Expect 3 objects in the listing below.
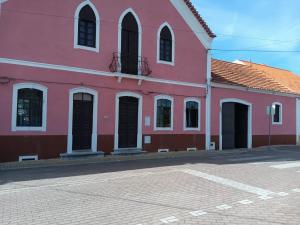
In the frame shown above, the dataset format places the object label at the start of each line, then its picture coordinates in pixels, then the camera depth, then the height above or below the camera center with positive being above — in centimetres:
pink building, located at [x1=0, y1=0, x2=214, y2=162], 1464 +251
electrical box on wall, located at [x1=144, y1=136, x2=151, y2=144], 1873 -40
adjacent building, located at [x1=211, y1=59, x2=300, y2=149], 2259 +172
